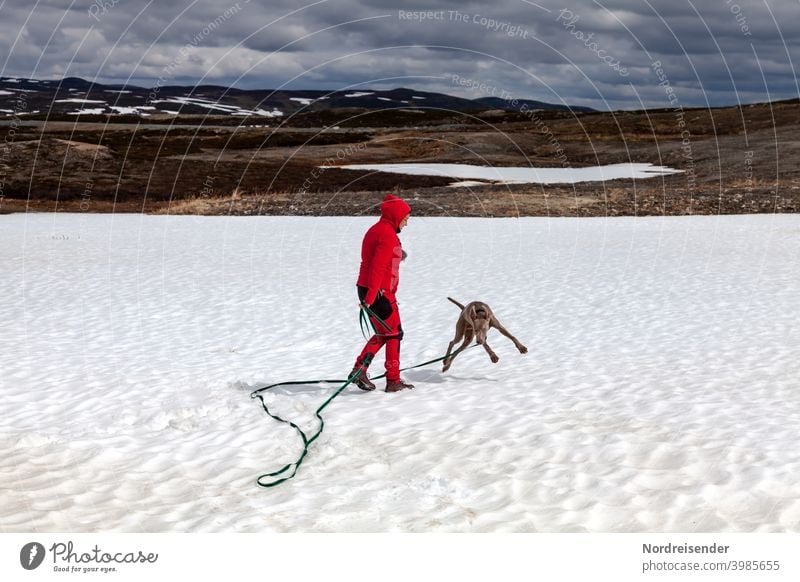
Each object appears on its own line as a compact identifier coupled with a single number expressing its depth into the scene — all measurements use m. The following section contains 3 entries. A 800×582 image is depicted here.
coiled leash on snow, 7.79
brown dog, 11.02
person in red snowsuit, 9.94
